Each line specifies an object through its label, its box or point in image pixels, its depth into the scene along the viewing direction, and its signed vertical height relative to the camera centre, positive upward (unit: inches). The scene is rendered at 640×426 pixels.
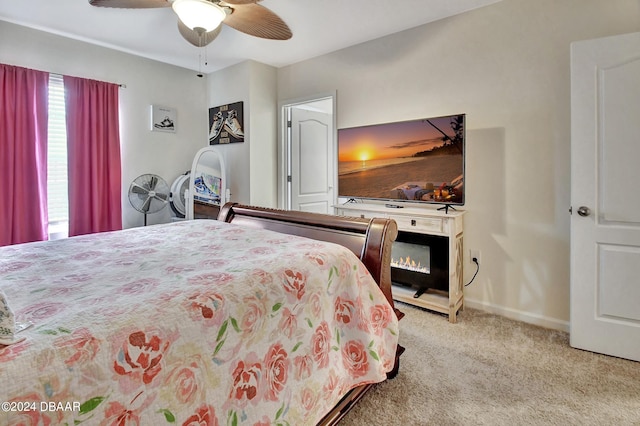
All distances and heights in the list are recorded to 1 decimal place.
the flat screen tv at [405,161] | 104.0 +16.3
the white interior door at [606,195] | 77.3 +2.5
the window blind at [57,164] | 126.1 +18.0
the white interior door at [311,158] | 167.6 +26.8
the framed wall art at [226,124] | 157.9 +42.7
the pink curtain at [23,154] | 113.5 +20.1
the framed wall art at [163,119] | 153.7 +43.5
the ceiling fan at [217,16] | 72.3 +47.6
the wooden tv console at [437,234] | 101.7 -9.1
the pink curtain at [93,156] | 128.9 +22.0
